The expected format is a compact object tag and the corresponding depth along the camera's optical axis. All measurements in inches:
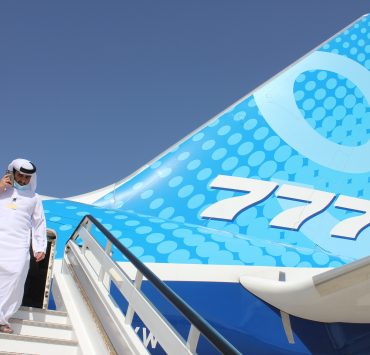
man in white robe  137.5
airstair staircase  109.7
